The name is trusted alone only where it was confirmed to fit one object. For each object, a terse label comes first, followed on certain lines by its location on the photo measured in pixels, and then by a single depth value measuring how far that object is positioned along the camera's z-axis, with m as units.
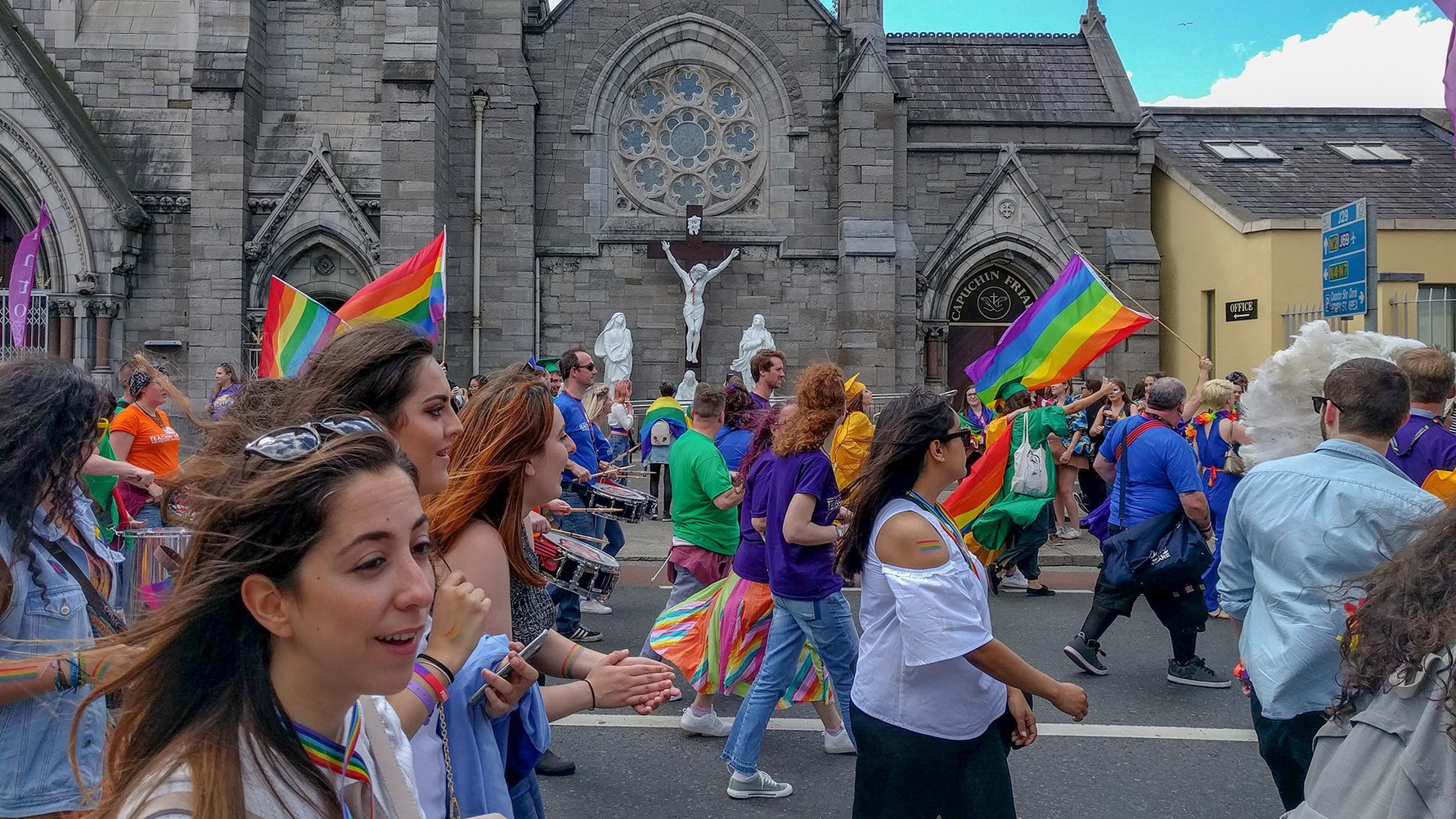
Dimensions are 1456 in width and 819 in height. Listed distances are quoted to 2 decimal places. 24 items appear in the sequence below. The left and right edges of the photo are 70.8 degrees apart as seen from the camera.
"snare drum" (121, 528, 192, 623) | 2.69
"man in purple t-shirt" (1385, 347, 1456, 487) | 5.05
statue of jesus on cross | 16.77
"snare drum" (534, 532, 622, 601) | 3.03
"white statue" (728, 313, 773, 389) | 16.41
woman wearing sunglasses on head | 1.34
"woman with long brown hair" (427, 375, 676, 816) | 2.42
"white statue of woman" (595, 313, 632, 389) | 16.55
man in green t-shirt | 6.17
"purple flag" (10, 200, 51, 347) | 11.64
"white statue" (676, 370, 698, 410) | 16.16
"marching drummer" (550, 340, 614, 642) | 7.22
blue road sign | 8.69
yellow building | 15.37
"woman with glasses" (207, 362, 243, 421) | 9.44
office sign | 13.14
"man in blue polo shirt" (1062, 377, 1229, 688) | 6.29
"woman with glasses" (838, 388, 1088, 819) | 2.96
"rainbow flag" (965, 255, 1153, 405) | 7.21
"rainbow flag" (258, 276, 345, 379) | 5.91
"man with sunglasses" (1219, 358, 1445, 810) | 2.97
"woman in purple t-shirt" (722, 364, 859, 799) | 4.59
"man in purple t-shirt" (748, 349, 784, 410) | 7.20
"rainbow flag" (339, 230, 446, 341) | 6.59
